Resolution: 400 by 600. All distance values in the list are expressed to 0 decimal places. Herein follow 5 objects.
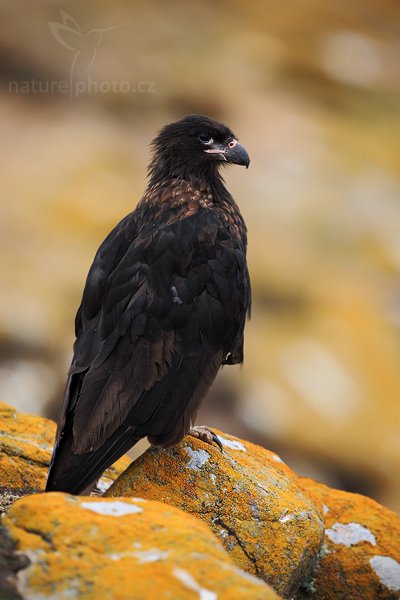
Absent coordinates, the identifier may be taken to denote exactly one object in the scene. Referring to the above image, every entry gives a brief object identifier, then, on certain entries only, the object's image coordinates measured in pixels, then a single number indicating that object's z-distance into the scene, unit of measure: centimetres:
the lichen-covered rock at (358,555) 980
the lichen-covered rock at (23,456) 992
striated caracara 912
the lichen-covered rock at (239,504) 898
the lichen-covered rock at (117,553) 560
